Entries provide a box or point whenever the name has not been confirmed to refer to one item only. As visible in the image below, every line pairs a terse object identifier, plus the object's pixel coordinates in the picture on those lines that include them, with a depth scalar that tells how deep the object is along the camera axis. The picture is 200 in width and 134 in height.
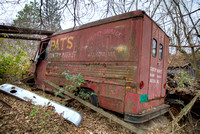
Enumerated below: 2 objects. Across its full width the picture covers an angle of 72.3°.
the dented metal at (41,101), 3.02
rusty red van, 3.07
